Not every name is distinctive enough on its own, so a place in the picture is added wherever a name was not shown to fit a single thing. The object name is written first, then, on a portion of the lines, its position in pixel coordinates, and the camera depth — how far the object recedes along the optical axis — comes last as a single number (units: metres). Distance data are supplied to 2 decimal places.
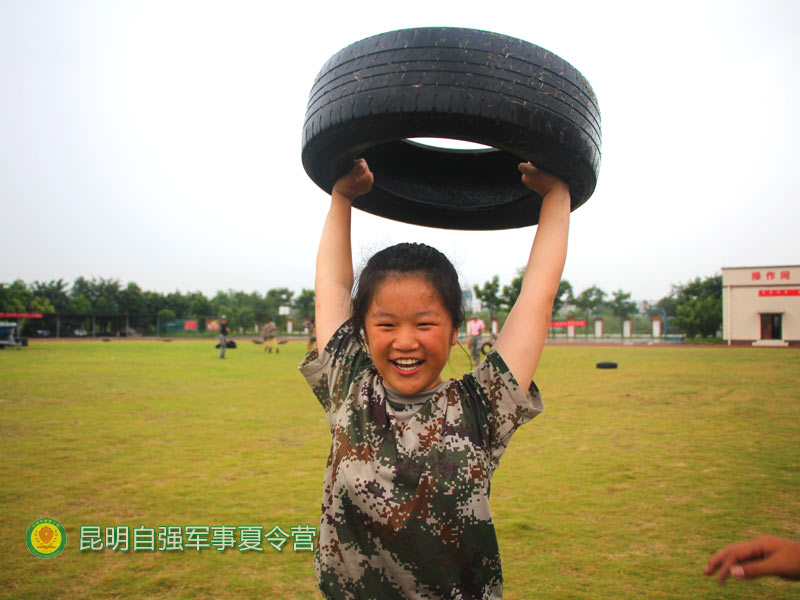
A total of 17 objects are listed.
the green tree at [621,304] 78.25
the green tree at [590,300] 67.25
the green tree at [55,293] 68.07
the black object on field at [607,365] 15.30
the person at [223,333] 20.27
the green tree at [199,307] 71.00
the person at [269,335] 25.12
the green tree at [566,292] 58.94
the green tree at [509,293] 50.03
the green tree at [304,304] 69.06
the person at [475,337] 17.77
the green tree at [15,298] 51.84
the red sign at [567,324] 48.08
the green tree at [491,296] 51.72
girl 1.33
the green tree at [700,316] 42.94
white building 35.66
